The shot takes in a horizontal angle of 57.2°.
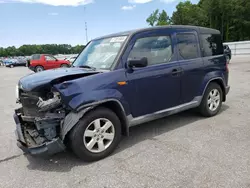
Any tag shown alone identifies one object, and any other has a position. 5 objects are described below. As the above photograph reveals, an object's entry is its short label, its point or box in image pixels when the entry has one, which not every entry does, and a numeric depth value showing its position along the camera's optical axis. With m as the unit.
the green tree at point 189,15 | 56.22
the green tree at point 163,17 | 74.00
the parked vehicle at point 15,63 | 36.45
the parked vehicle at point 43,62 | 19.55
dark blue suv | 3.14
